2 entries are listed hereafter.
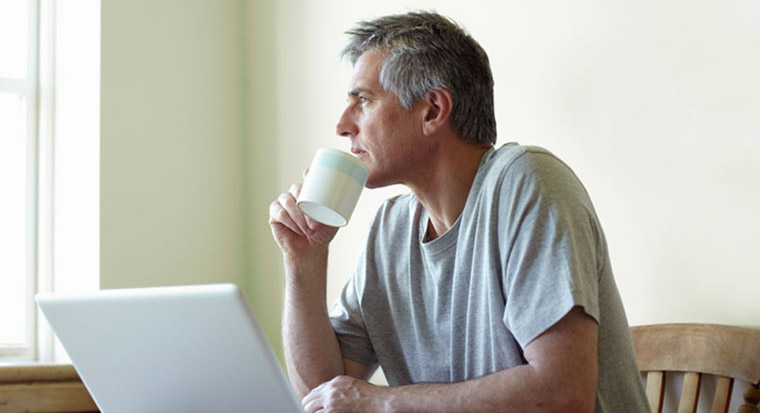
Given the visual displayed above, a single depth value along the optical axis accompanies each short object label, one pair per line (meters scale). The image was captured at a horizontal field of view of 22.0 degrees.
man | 2.39
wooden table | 2.56
